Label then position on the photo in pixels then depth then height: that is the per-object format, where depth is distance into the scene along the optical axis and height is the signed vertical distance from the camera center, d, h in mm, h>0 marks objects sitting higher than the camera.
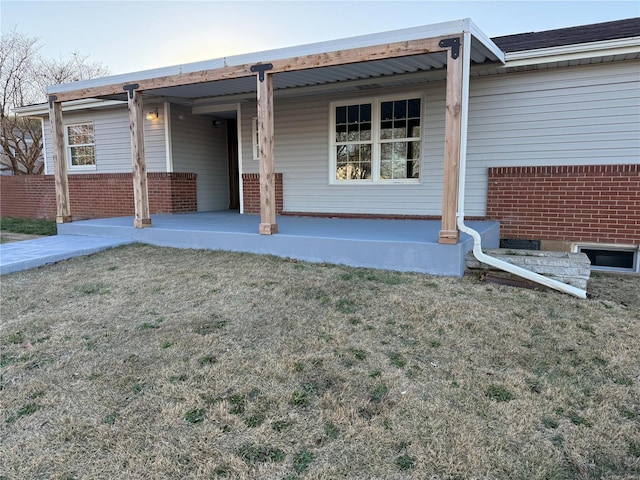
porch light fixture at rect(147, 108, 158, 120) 9500 +1640
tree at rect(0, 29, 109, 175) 16969 +3982
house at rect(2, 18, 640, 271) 5453 +964
